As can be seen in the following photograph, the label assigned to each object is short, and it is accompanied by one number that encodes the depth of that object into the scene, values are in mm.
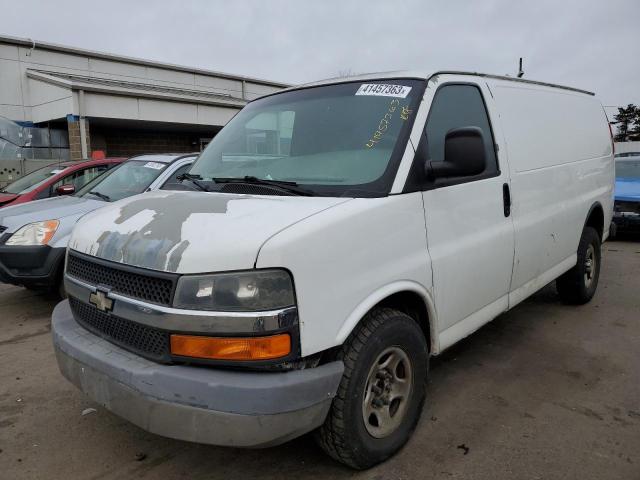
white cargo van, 2135
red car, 7605
